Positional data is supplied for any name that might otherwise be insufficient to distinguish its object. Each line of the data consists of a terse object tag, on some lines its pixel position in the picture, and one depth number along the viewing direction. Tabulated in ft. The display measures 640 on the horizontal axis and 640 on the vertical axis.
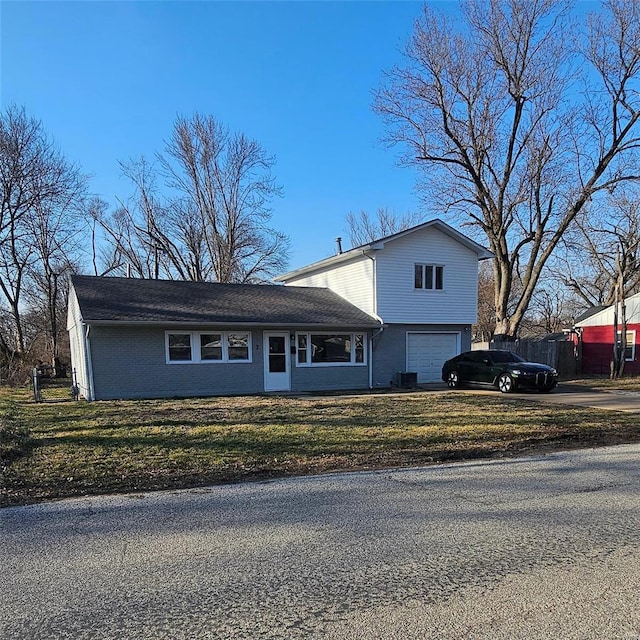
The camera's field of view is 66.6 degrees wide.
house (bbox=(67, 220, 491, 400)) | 49.80
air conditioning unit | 59.62
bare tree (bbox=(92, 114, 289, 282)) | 112.98
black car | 52.75
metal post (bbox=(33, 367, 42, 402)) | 48.83
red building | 81.41
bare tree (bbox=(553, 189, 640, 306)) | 82.28
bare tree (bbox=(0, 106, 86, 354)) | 79.20
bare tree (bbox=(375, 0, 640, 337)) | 76.23
